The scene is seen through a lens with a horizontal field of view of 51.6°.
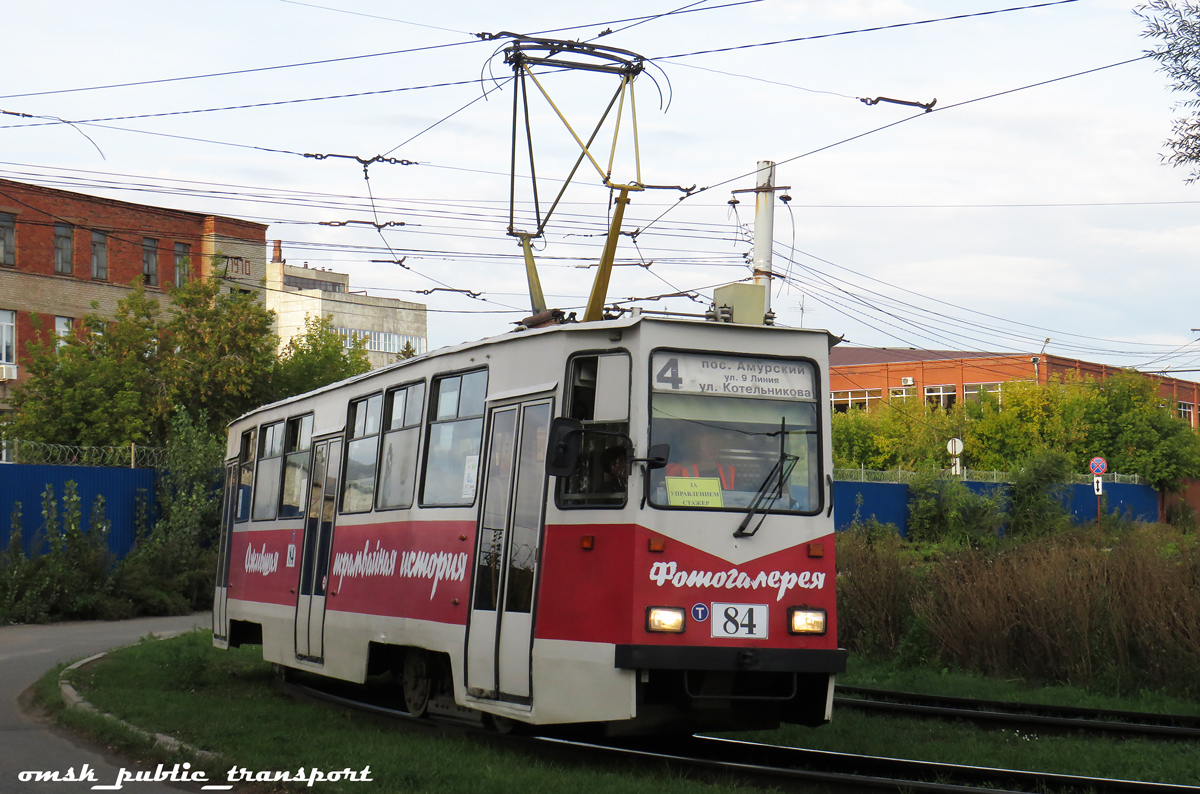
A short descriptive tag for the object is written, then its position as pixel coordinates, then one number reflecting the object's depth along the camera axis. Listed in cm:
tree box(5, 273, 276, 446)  3397
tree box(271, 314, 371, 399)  4016
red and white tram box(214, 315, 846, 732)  827
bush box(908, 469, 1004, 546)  3891
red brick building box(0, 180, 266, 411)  4369
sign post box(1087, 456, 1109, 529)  3450
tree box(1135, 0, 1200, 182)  1147
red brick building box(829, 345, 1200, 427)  7350
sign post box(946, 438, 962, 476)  4347
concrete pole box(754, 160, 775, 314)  2159
